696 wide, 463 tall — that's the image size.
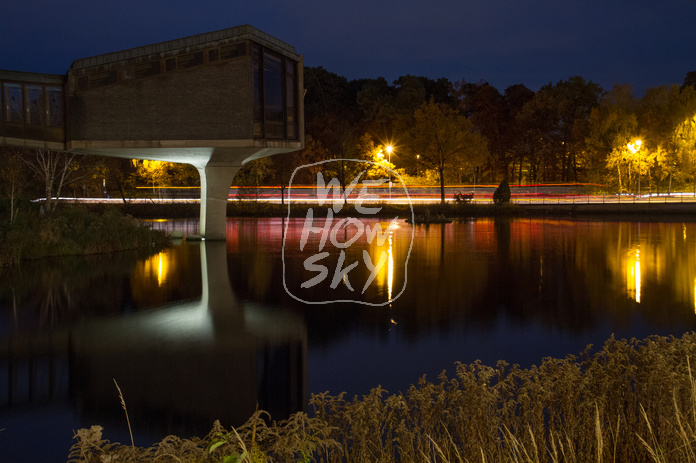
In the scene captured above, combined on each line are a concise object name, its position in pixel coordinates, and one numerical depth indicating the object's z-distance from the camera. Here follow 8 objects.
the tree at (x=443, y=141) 61.31
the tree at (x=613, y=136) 66.94
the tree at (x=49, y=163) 39.13
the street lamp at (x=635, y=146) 62.00
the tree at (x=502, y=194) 56.62
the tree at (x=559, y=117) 80.94
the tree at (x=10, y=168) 44.94
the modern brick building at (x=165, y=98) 28.61
